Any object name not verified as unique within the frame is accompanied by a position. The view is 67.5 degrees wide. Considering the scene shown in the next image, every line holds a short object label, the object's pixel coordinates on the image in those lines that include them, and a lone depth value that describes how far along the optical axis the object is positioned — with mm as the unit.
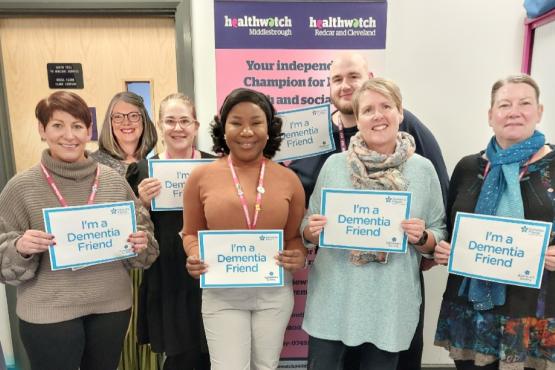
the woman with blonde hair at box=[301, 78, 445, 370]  1709
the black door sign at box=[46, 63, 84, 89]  3078
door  2998
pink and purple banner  2715
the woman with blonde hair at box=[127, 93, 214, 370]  2156
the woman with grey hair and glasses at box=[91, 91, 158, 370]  2371
